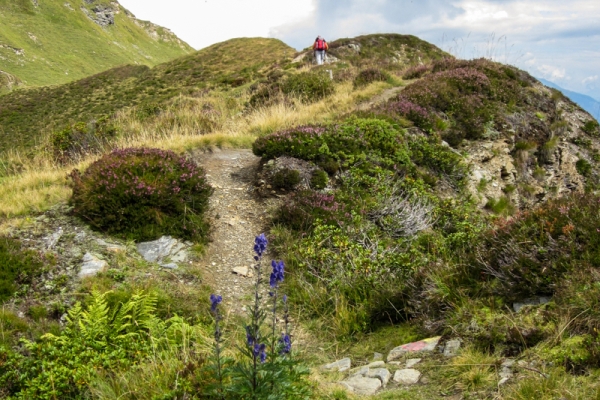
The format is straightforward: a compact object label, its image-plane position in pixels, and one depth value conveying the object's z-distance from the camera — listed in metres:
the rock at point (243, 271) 6.31
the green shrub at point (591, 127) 15.91
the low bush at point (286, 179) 8.02
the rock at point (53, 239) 5.75
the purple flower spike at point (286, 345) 2.94
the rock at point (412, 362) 3.78
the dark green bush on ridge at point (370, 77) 16.95
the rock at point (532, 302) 3.93
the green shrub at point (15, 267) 4.85
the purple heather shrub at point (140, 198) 6.31
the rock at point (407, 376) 3.51
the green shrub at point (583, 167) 14.22
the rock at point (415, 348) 4.00
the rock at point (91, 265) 5.34
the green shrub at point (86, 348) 3.65
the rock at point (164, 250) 6.08
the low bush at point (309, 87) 16.16
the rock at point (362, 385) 3.42
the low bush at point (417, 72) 17.66
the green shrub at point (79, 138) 11.96
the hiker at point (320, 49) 23.88
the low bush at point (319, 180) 8.02
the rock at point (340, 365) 4.09
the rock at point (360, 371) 3.84
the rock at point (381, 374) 3.59
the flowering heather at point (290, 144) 8.65
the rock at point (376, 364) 3.94
